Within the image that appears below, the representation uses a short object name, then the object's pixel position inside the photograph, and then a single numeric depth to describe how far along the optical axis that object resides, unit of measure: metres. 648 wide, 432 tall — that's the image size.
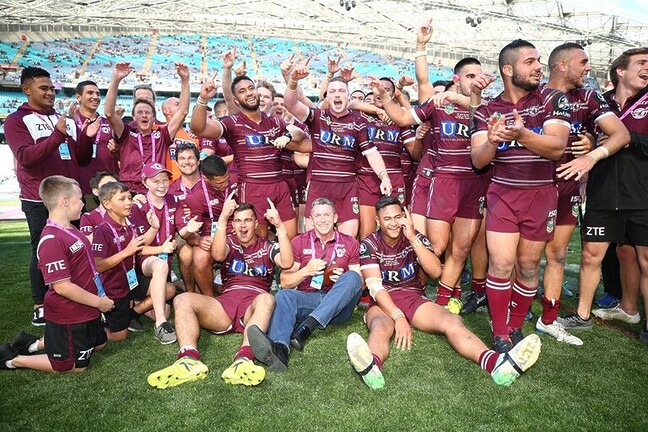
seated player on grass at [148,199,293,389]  3.74
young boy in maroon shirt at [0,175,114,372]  3.93
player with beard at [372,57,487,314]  5.44
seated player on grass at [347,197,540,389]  3.61
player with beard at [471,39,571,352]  3.92
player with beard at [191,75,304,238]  5.92
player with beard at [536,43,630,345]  4.36
